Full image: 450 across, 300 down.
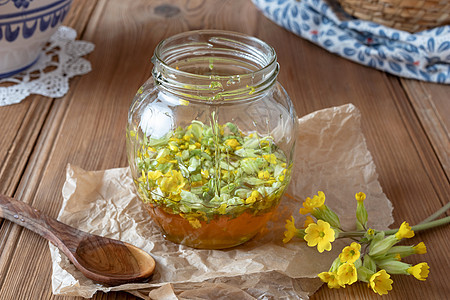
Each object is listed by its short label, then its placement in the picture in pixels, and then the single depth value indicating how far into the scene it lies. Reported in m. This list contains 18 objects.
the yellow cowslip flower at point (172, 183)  0.59
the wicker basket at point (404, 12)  0.82
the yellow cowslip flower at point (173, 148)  0.61
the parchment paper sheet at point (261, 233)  0.58
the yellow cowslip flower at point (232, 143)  0.62
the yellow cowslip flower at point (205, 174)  0.60
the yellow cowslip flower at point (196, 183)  0.59
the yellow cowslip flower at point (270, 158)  0.61
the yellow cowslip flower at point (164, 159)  0.60
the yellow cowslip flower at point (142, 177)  0.61
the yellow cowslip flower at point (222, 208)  0.58
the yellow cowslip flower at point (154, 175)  0.60
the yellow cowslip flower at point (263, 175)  0.60
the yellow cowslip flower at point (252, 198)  0.59
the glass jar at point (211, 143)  0.58
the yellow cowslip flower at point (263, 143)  0.62
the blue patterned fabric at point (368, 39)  0.82
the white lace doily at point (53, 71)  0.78
